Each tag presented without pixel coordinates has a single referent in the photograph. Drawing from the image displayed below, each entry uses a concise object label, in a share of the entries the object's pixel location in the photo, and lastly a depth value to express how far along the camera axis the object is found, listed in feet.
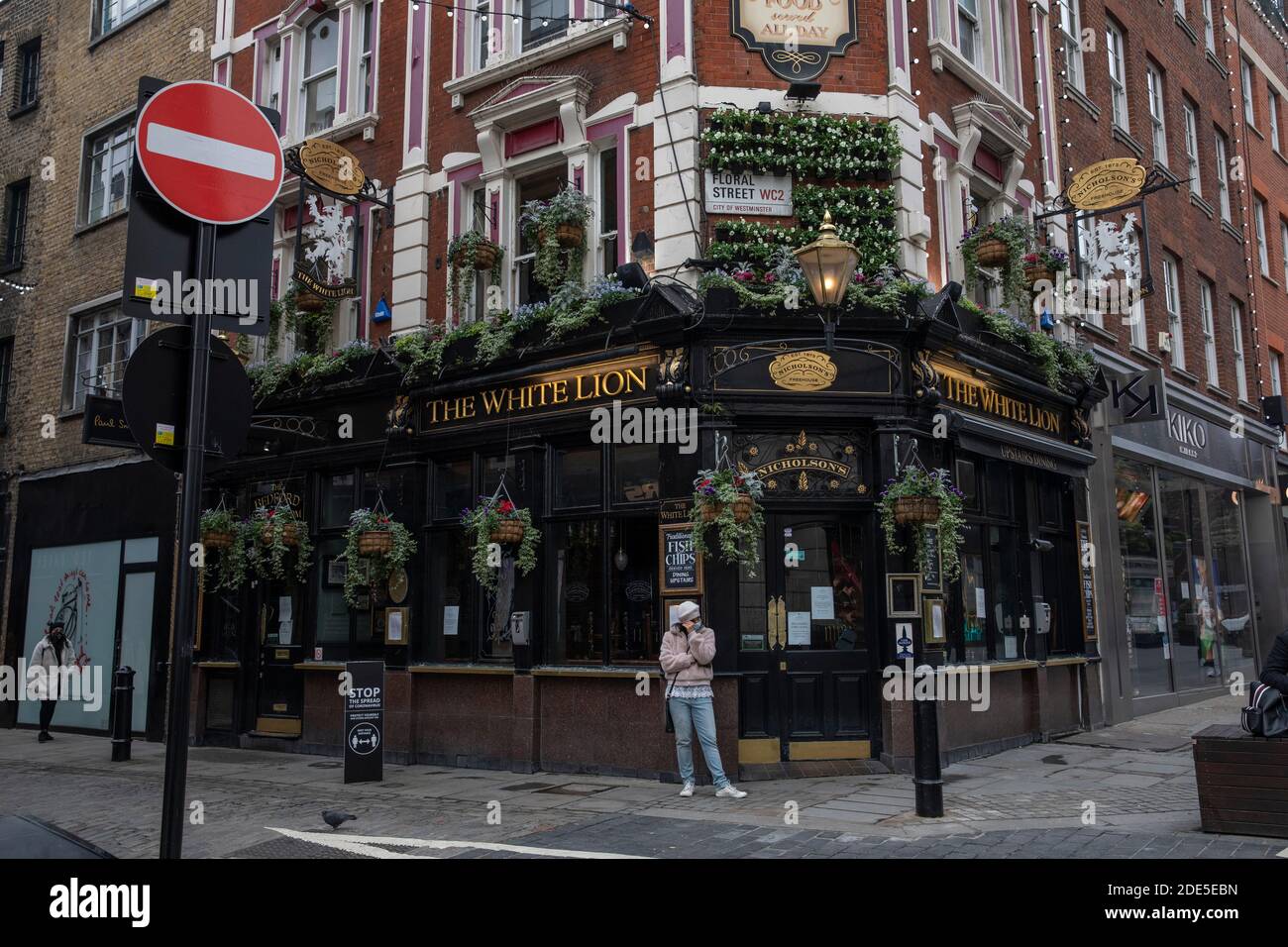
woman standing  32.86
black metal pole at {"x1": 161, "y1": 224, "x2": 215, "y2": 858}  13.93
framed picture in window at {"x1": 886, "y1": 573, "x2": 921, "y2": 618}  37.52
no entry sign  15.29
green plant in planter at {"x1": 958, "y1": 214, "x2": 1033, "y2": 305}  43.14
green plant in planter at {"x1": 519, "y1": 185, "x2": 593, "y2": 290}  41.42
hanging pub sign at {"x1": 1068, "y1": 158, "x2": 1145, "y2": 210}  46.65
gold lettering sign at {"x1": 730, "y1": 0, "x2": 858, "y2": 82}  40.93
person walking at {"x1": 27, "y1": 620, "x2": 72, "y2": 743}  54.90
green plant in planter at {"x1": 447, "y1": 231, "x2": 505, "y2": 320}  43.88
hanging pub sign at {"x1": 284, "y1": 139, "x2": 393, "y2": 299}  46.57
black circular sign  14.84
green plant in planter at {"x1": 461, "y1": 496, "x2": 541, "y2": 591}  40.34
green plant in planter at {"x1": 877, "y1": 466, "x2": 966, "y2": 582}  36.63
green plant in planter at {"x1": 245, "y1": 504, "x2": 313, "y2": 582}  48.08
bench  24.18
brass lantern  32.50
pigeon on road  27.37
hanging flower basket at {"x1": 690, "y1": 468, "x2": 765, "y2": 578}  35.50
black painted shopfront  37.45
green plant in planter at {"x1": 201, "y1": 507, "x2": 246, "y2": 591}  50.26
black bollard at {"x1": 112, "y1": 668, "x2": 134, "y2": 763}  46.26
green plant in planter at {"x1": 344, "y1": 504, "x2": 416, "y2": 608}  44.21
